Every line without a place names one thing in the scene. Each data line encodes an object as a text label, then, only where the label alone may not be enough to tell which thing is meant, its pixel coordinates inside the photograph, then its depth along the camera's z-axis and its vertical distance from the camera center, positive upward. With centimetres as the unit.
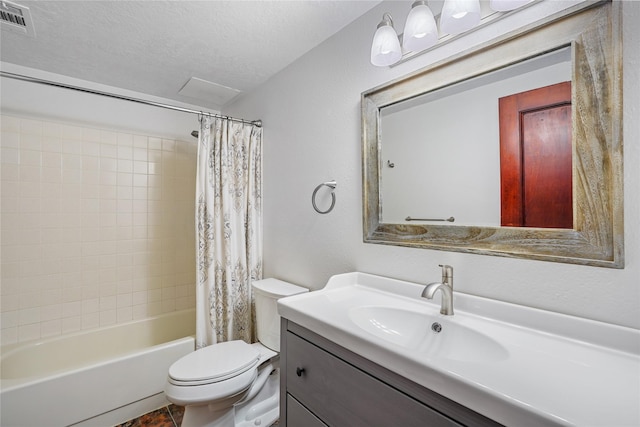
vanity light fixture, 95 +68
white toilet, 132 -79
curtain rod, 145 +72
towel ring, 158 +13
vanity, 53 -35
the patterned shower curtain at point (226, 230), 195 -9
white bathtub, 147 -95
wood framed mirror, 76 +19
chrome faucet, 96 -26
